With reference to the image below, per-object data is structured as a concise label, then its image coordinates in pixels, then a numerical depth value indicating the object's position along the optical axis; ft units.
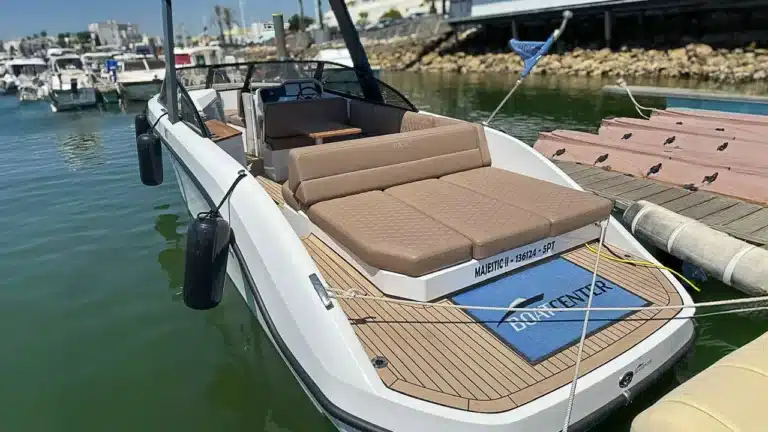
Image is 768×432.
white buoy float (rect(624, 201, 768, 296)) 13.74
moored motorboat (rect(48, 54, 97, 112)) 71.26
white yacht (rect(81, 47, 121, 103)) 78.33
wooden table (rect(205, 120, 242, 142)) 17.71
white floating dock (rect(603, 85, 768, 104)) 37.19
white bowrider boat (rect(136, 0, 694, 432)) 8.71
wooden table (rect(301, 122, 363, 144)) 19.24
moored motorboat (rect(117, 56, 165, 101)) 77.36
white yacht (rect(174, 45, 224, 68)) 97.76
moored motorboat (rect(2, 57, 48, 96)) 96.66
